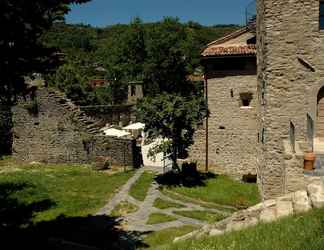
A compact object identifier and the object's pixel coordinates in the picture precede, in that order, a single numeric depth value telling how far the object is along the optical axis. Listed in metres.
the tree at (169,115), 18.70
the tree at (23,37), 9.02
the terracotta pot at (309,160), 10.20
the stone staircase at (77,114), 22.97
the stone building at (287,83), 13.28
